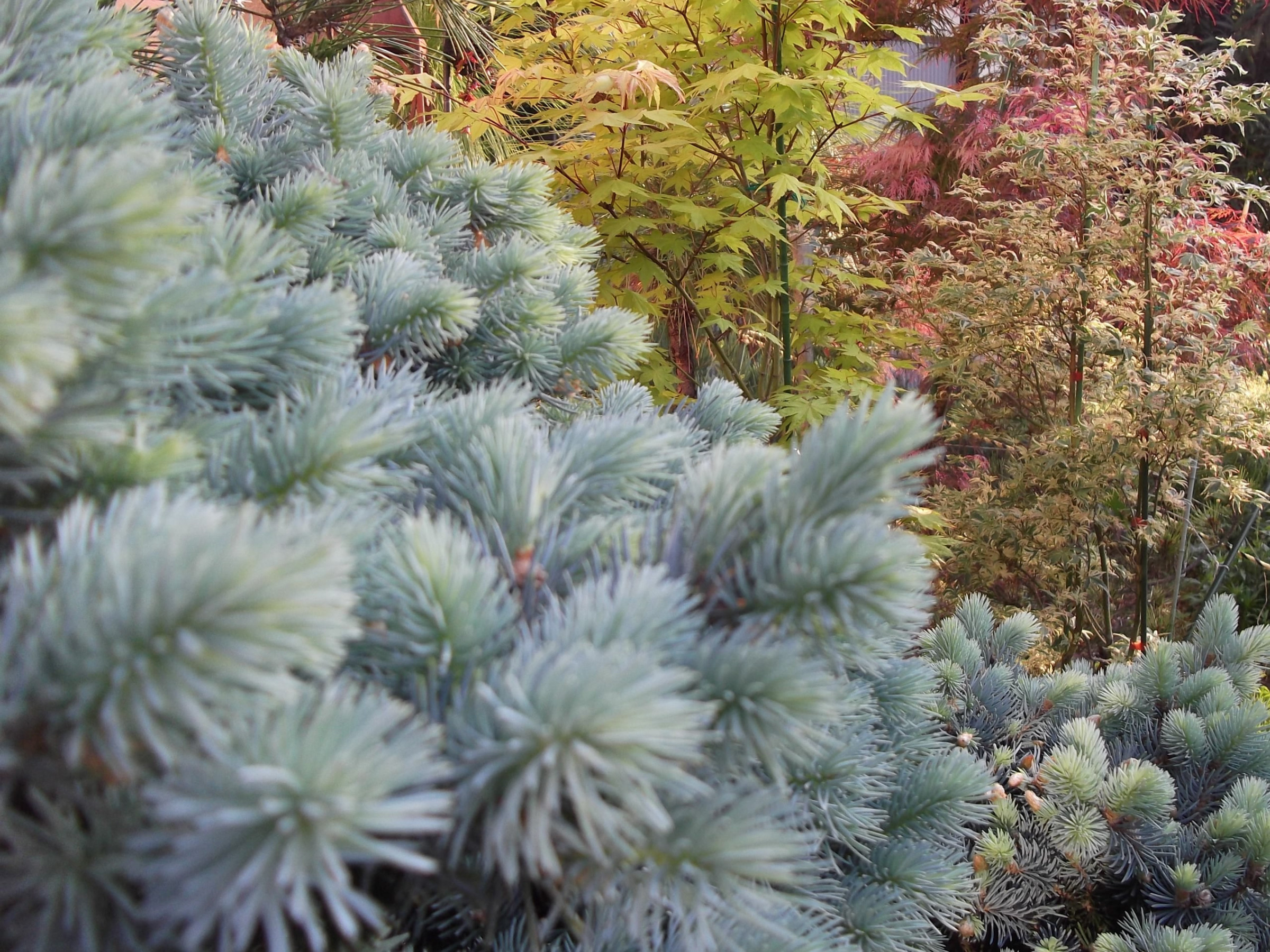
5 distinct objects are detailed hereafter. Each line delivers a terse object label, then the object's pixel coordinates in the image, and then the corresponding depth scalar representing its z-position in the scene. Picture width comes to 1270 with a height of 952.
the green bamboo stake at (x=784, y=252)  2.63
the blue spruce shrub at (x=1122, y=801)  1.06
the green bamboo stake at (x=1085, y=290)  2.96
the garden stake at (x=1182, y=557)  2.90
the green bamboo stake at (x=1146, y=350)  2.87
